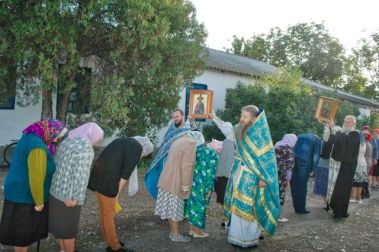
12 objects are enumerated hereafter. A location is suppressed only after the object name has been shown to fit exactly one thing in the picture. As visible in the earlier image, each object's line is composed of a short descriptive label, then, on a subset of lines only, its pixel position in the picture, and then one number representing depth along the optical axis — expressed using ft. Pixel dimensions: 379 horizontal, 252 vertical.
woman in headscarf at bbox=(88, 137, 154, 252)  15.69
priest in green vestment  17.56
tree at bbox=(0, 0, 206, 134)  27.45
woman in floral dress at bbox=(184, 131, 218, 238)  18.54
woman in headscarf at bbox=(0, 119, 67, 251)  13.29
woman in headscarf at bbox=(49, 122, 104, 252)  14.12
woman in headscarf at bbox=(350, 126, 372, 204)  30.01
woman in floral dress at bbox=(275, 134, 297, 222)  23.04
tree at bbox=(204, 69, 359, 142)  49.65
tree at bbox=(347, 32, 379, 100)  138.10
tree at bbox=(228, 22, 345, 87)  139.64
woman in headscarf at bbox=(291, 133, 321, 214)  24.86
